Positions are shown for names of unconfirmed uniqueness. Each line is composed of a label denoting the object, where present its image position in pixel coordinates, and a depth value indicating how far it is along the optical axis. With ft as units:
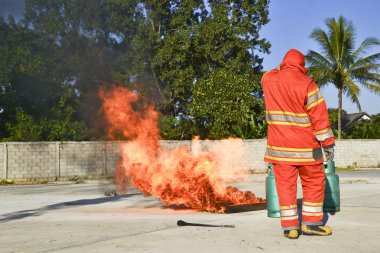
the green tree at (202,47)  88.22
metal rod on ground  21.50
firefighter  19.24
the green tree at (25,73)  44.42
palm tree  94.22
